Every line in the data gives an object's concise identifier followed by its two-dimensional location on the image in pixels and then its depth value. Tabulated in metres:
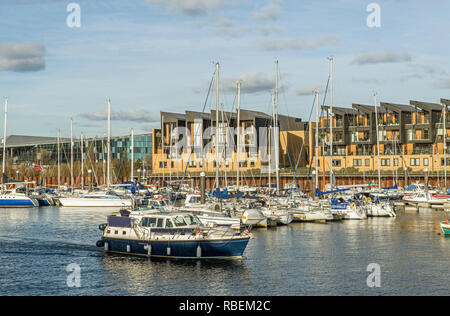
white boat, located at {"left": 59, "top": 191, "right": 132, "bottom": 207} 90.06
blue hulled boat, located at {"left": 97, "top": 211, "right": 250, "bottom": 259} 36.94
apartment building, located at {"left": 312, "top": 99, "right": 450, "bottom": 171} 116.62
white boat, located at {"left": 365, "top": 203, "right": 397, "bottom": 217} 71.25
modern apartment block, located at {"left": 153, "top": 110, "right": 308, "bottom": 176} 134.50
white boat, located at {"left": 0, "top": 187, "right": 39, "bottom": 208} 90.00
